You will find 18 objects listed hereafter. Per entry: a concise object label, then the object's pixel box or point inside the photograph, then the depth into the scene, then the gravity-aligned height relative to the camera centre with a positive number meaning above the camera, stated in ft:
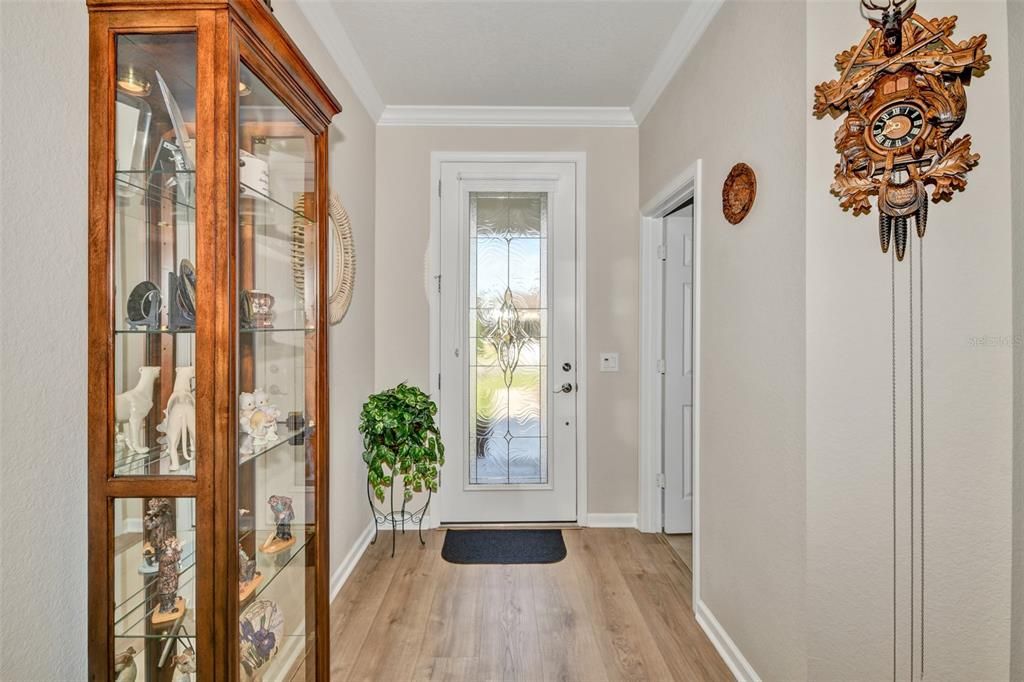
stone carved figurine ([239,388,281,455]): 4.11 -0.67
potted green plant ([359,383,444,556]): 9.29 -1.78
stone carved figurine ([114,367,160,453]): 3.79 -0.48
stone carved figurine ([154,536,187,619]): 3.87 -1.77
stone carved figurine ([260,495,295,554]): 4.75 -1.74
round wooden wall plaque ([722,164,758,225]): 6.19 +1.79
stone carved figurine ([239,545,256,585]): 4.19 -1.87
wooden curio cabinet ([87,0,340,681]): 3.67 +0.08
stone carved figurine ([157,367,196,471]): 3.77 -0.58
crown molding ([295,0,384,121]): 7.47 +4.68
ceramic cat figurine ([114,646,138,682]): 3.85 -2.41
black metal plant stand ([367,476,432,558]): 11.02 -3.76
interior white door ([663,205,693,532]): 10.87 -0.49
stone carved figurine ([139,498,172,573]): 3.82 -1.38
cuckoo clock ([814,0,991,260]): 4.64 +2.04
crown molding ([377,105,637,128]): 11.03 +4.71
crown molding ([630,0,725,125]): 7.39 +4.63
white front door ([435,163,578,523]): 11.25 -0.08
